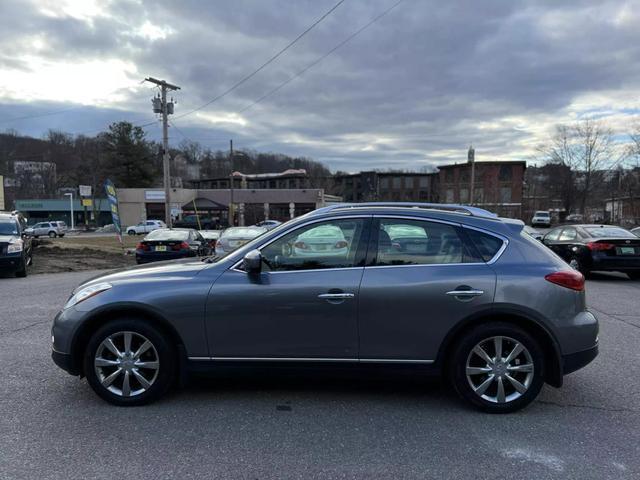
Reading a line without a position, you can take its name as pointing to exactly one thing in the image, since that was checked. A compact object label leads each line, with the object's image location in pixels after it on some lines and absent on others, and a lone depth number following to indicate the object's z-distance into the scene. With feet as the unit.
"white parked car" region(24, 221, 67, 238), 150.00
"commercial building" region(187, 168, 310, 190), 323.57
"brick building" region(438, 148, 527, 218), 199.82
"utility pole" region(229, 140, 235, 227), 156.09
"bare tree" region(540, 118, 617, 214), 137.15
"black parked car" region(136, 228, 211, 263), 42.68
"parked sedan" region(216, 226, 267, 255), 39.87
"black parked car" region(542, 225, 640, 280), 35.06
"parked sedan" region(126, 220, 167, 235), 159.84
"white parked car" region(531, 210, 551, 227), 168.10
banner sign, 67.00
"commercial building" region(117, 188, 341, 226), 204.64
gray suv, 11.63
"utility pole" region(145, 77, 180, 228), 81.15
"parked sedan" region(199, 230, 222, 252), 53.26
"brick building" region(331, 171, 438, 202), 286.87
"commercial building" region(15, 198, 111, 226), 223.10
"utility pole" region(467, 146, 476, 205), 103.76
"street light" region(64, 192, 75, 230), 213.13
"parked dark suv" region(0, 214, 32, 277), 37.50
